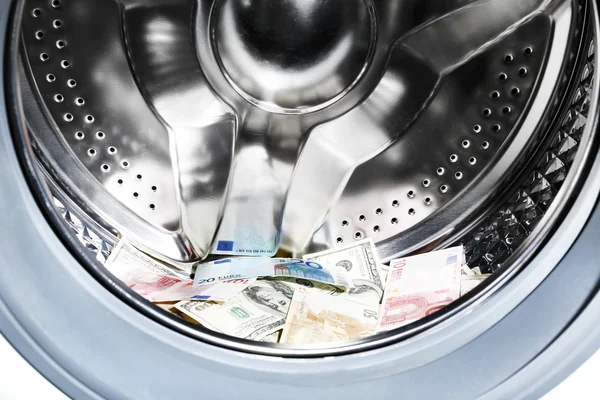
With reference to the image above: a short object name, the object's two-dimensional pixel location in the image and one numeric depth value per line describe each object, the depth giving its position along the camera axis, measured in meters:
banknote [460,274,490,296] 0.97
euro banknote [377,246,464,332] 0.97
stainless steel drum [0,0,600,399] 0.73
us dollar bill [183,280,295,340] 0.95
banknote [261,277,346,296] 1.04
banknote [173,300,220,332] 0.95
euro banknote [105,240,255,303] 0.96
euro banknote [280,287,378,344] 0.95
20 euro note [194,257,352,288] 1.02
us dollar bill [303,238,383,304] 1.03
